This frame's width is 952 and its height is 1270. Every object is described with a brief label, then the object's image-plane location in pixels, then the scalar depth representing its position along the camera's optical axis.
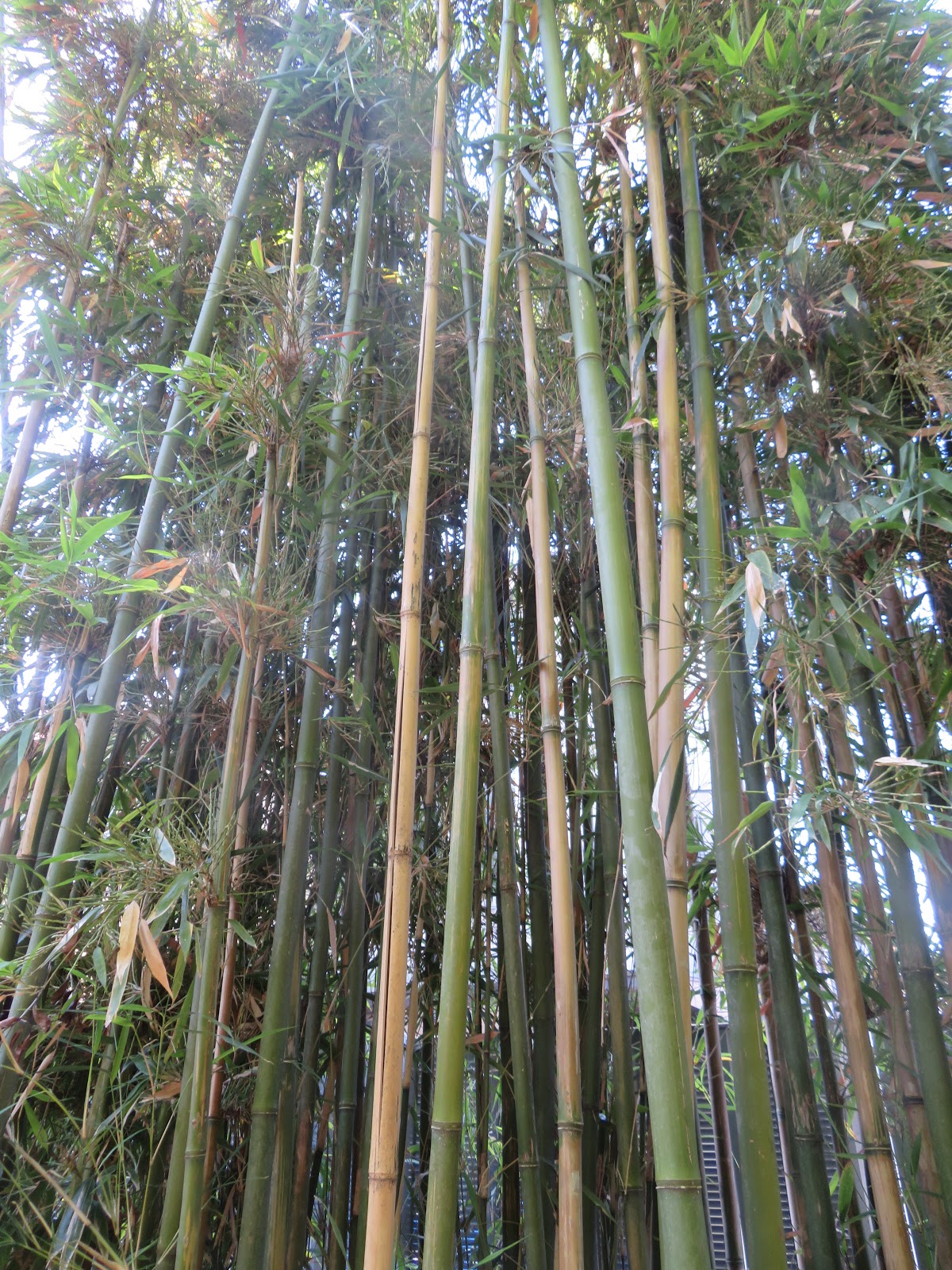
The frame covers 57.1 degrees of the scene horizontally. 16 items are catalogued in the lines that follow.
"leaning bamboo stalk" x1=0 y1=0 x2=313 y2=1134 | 1.33
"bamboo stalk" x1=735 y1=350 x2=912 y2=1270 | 1.24
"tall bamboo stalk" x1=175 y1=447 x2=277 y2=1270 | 1.14
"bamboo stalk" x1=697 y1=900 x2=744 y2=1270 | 1.81
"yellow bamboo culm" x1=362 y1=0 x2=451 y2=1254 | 0.96
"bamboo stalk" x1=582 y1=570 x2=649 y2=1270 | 1.32
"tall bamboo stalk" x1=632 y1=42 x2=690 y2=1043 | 1.15
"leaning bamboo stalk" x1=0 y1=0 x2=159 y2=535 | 1.68
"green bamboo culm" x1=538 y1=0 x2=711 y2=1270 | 0.84
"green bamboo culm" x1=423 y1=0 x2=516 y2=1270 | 0.95
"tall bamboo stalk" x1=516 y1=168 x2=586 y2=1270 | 1.08
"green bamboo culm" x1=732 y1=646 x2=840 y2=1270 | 1.33
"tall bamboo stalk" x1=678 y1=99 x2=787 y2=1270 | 1.02
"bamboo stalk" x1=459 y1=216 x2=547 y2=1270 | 1.25
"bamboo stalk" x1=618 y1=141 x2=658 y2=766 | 1.32
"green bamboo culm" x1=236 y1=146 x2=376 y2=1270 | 1.24
